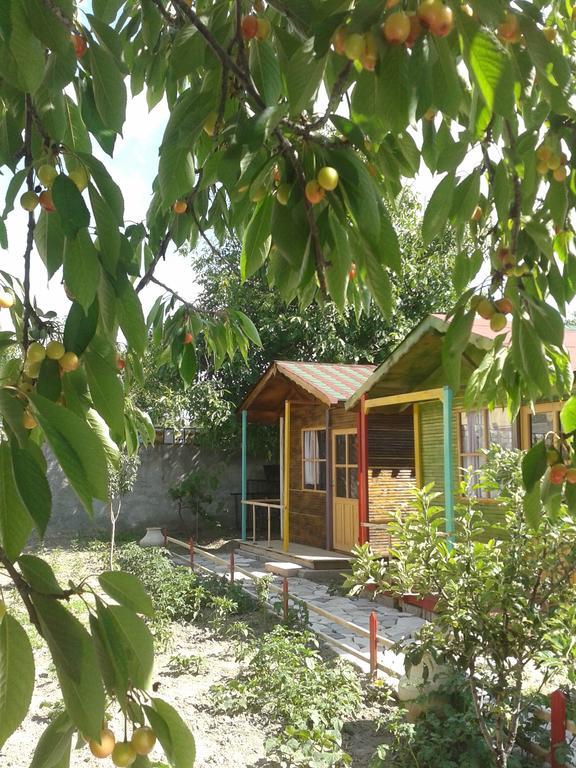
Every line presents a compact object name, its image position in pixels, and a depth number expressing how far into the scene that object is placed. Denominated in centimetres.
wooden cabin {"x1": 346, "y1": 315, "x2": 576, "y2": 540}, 786
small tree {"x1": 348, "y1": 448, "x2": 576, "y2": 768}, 352
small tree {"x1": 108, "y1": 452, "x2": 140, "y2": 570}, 1355
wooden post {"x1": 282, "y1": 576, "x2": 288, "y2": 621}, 718
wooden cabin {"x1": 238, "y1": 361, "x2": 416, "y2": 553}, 1127
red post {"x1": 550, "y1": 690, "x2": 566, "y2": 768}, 357
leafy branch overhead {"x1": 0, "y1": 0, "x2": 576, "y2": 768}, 81
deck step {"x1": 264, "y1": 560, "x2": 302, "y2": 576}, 1109
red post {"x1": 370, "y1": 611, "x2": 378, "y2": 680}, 556
